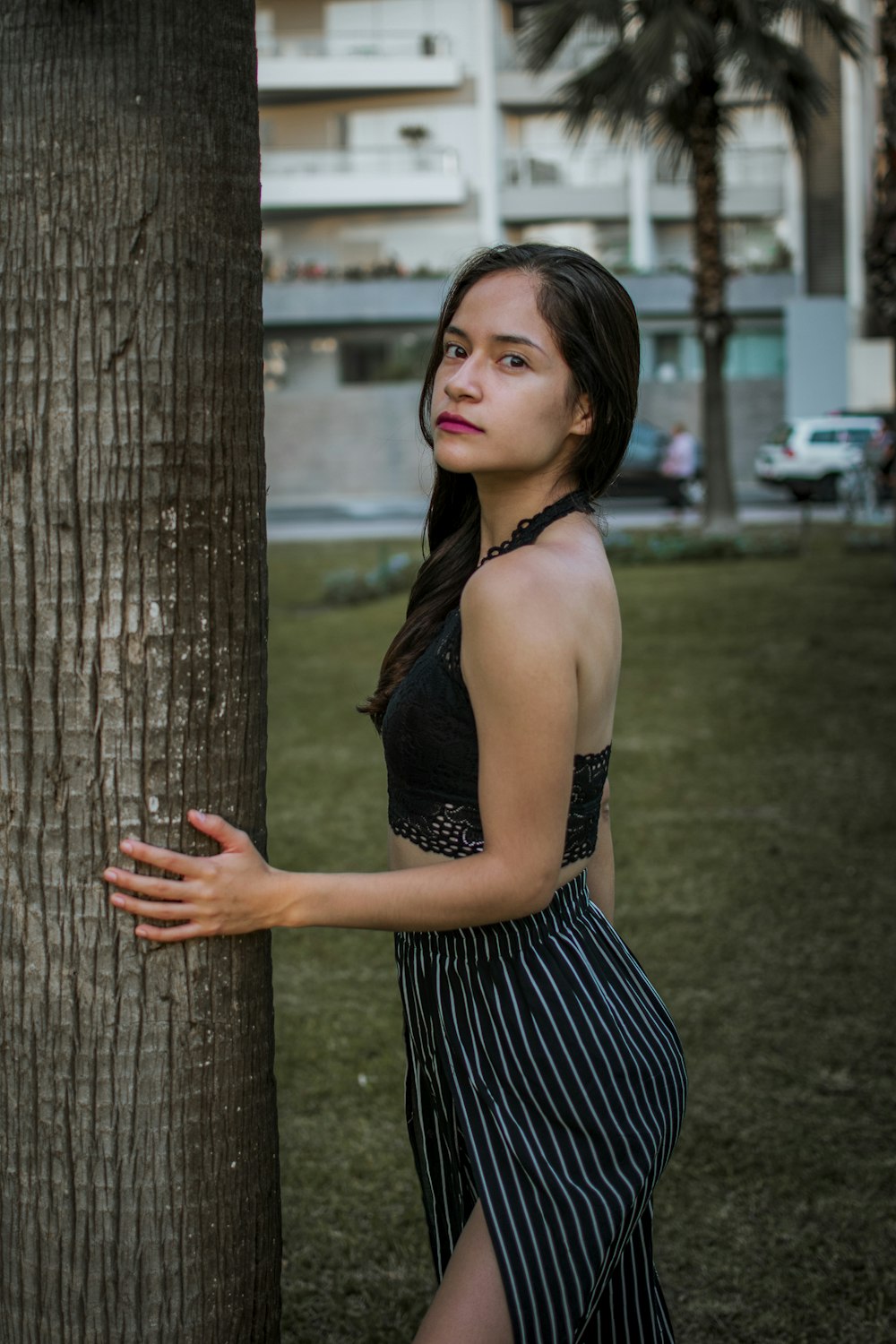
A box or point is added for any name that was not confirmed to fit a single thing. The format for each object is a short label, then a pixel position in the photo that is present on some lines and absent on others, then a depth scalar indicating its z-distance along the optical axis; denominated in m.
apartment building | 37.75
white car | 28.14
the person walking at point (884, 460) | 19.64
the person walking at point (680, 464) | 28.28
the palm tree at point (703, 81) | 19.31
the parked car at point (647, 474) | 29.11
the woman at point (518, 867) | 1.75
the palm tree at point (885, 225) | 11.52
